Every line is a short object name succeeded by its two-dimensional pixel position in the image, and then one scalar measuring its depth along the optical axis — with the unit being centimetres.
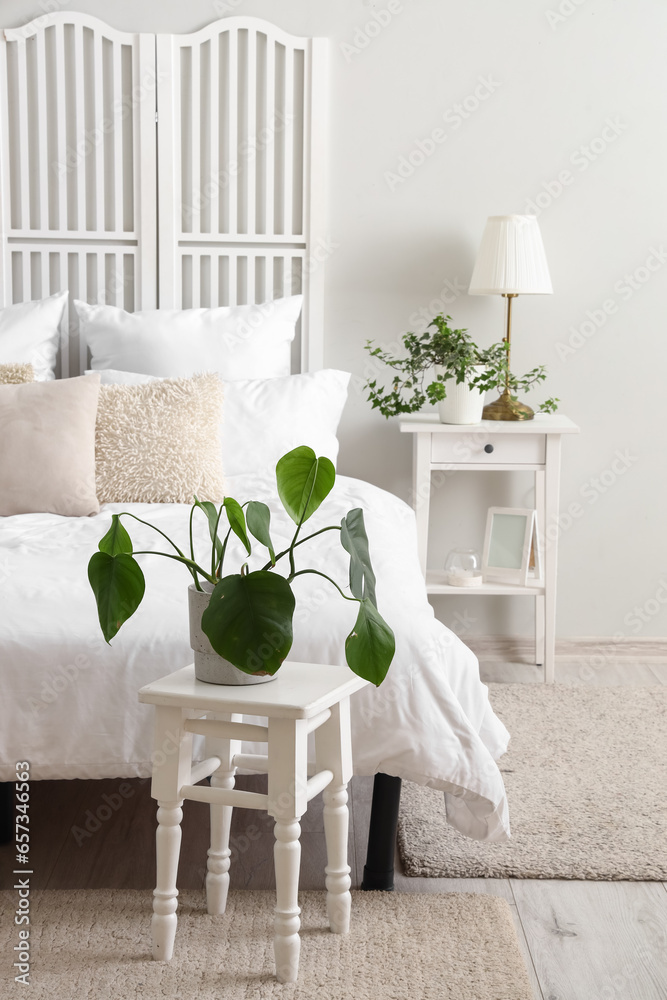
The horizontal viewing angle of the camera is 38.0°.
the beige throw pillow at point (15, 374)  253
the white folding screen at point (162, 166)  302
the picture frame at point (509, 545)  300
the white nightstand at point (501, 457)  285
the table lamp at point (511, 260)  286
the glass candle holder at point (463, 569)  296
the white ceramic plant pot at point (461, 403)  287
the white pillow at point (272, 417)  265
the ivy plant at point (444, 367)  285
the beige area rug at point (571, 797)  186
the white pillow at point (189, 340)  286
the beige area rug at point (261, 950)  146
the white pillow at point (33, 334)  282
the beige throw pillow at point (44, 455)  226
